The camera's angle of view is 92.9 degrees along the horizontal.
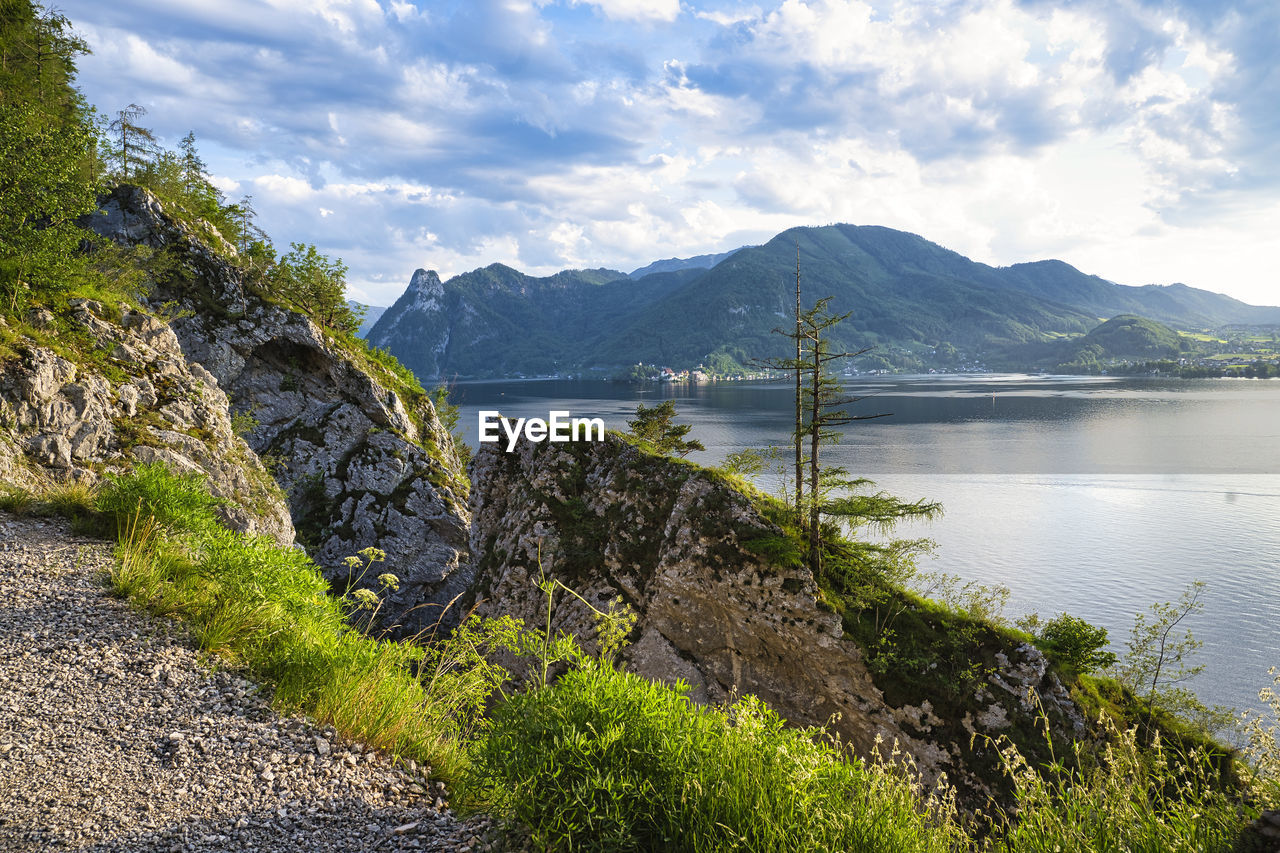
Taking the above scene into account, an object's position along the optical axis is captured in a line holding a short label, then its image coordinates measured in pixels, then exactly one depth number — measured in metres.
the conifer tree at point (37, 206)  12.23
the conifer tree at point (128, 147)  29.02
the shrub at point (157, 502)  7.25
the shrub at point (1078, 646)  17.89
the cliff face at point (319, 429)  27.00
